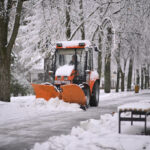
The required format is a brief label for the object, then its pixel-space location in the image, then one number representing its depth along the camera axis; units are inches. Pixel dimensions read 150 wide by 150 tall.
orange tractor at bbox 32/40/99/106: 479.9
